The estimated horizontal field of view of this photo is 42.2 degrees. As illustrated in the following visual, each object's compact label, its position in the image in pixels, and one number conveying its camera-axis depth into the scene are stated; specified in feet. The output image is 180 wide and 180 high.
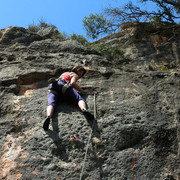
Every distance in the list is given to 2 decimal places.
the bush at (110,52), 30.07
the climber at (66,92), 15.17
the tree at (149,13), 32.09
